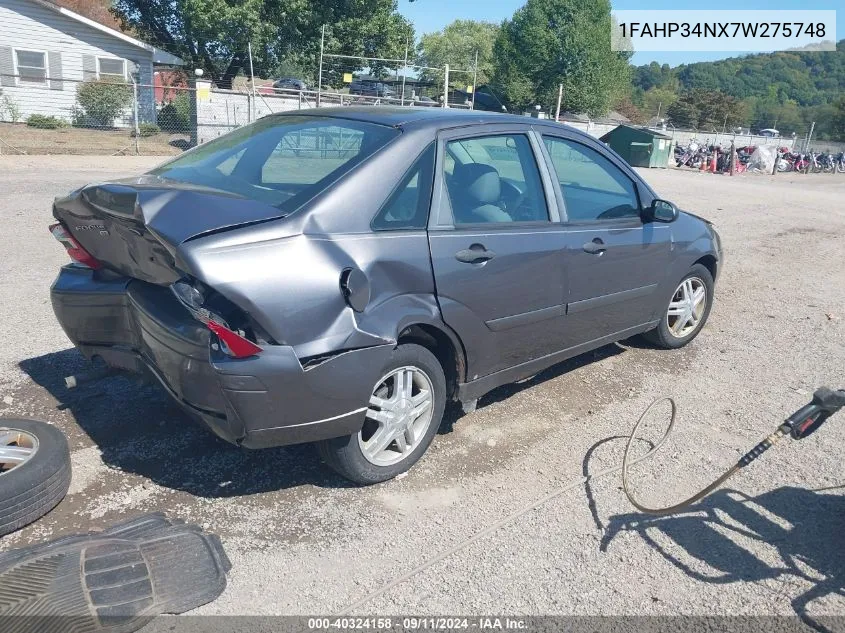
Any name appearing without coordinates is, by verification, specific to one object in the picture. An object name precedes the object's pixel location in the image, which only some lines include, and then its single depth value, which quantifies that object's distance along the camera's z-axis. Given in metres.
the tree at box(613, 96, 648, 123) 84.19
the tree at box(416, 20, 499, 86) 100.94
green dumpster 32.28
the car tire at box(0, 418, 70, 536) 2.94
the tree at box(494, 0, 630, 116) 59.53
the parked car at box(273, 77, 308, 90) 36.12
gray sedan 2.88
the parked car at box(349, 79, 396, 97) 35.88
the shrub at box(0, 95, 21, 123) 24.42
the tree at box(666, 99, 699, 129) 71.50
